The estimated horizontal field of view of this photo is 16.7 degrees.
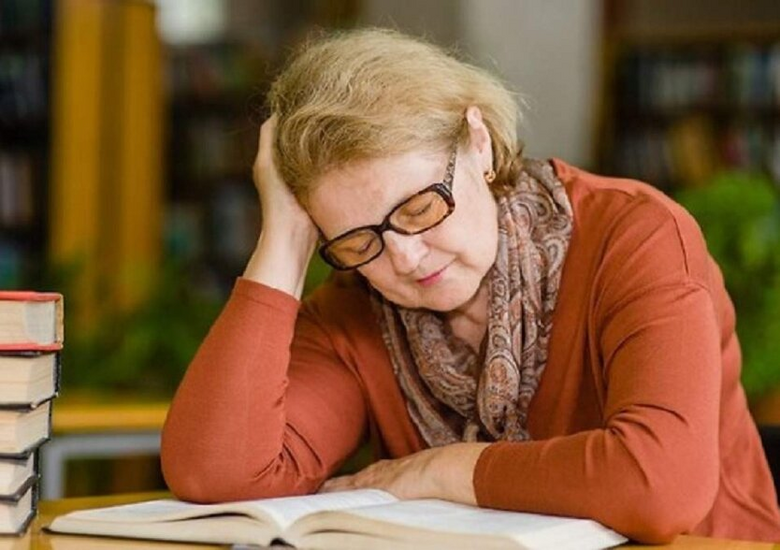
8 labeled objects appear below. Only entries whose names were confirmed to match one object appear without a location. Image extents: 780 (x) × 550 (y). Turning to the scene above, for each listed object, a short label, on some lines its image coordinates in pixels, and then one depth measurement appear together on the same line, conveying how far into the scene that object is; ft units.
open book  8.12
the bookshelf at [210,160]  43.48
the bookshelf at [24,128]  36.84
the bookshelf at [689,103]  43.32
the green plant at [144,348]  24.94
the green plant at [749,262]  19.30
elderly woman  9.10
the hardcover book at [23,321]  8.63
